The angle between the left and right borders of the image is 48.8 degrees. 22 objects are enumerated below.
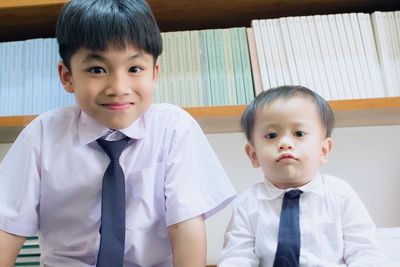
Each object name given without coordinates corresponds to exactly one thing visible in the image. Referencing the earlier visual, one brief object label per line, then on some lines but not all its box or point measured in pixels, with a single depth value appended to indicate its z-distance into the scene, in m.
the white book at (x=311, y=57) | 1.26
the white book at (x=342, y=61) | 1.25
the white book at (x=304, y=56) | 1.26
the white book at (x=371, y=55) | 1.25
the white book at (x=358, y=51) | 1.25
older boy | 0.89
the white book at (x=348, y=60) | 1.25
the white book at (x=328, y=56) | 1.25
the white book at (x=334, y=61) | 1.25
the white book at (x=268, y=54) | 1.27
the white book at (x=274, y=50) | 1.27
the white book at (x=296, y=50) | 1.27
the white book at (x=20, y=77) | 1.29
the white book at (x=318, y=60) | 1.25
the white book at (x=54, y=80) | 1.29
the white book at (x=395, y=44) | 1.25
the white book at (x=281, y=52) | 1.27
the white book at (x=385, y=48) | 1.24
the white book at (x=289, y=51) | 1.27
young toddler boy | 0.90
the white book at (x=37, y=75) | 1.29
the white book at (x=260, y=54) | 1.27
